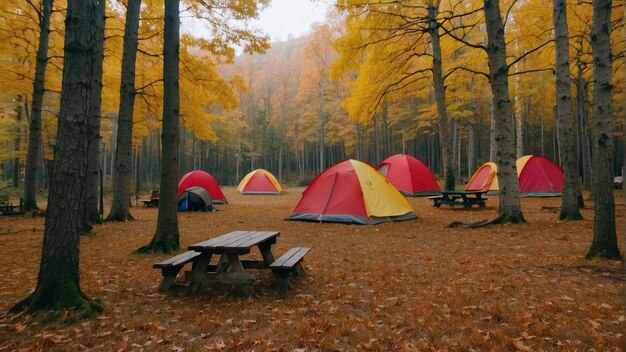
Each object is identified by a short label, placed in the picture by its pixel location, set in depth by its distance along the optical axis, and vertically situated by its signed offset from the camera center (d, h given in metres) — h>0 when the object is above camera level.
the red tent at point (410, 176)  16.91 +0.63
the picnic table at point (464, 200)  11.48 -0.44
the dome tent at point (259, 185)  23.97 +0.32
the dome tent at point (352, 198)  9.37 -0.29
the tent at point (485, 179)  16.12 +0.43
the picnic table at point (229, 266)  3.73 -0.91
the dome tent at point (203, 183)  16.27 +0.33
